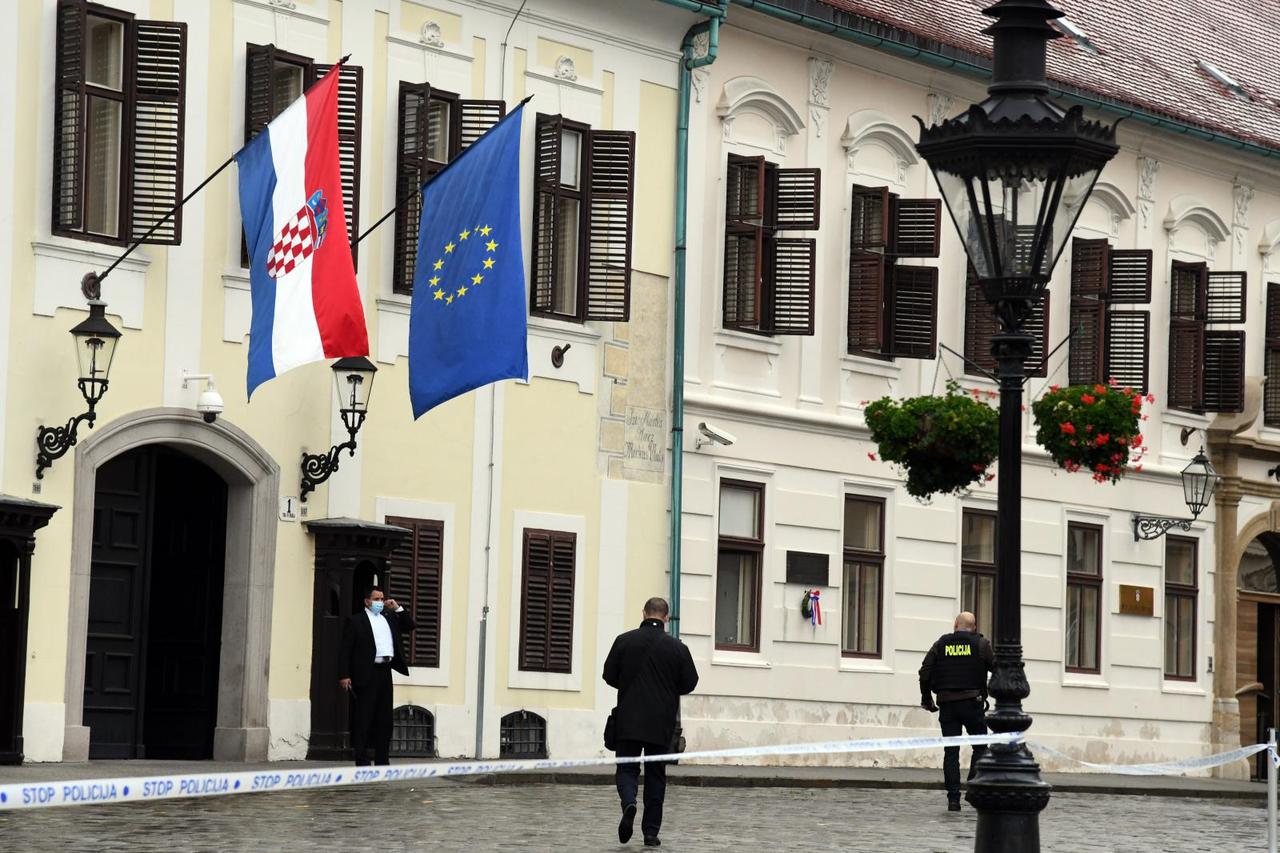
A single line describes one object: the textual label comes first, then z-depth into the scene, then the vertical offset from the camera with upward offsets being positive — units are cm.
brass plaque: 3416 +12
